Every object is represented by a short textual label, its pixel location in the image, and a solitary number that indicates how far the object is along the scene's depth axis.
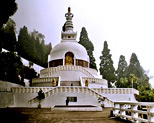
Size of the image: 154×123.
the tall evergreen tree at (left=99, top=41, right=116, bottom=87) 35.72
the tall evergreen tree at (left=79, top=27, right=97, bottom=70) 36.86
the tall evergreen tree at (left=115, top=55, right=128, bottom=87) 39.53
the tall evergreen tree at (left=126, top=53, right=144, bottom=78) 39.03
